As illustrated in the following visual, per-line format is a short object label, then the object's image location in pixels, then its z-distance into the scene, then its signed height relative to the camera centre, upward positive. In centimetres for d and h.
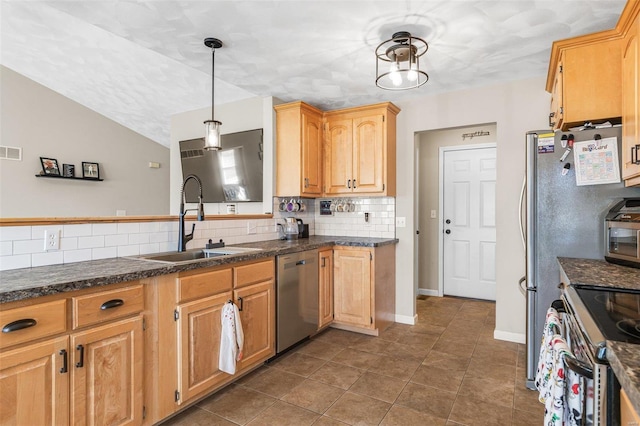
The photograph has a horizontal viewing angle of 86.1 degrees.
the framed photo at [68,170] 476 +60
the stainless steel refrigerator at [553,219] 210 -5
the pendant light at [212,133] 250 +59
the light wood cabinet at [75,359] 130 -62
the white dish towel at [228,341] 215 -81
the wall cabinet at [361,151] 350 +66
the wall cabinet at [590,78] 212 +85
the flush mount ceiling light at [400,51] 225 +113
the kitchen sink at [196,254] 231 -30
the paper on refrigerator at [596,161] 202 +30
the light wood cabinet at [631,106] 174 +57
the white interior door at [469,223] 444 -14
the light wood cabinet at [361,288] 328 -75
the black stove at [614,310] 94 -34
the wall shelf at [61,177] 458 +50
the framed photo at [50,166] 456 +63
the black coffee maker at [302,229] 378 -19
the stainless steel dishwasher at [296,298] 274 -73
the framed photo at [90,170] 496 +63
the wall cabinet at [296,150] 352 +66
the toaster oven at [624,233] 180 -12
